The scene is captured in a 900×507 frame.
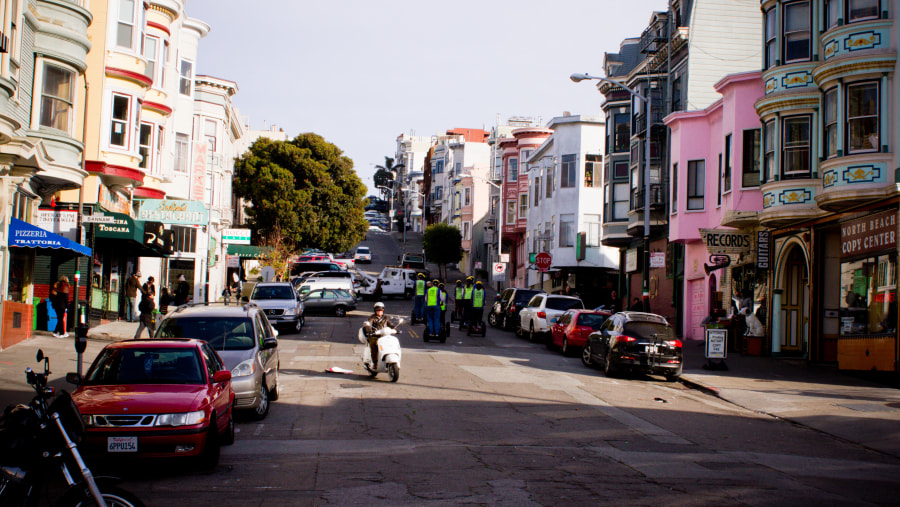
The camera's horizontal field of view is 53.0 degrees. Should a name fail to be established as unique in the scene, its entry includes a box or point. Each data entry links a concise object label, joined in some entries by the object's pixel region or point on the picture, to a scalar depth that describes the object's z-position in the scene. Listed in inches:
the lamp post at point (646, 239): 1207.2
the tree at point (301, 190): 2431.1
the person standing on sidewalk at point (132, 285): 1121.4
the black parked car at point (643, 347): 812.0
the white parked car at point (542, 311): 1193.4
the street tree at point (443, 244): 3506.4
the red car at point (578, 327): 1010.1
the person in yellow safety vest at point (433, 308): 1075.3
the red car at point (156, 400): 375.9
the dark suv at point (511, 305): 1402.6
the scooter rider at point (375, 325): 721.0
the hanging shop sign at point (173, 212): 1127.6
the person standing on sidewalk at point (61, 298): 936.3
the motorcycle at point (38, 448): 259.2
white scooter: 715.4
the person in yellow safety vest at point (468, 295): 1230.3
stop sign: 1707.7
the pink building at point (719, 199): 1104.8
